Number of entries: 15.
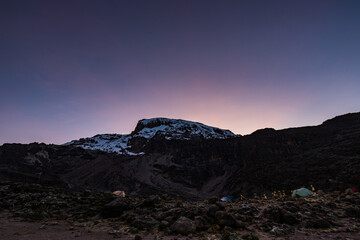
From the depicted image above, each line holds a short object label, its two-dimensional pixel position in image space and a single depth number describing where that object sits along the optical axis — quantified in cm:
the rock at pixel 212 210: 1098
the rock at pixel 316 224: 1018
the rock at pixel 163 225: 1028
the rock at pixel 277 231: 930
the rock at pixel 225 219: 1010
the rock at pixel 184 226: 951
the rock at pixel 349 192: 1803
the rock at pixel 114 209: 1293
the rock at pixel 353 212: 1180
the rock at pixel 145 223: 1054
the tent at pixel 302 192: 2637
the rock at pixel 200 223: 984
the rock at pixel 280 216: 1065
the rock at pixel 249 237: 839
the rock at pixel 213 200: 1487
